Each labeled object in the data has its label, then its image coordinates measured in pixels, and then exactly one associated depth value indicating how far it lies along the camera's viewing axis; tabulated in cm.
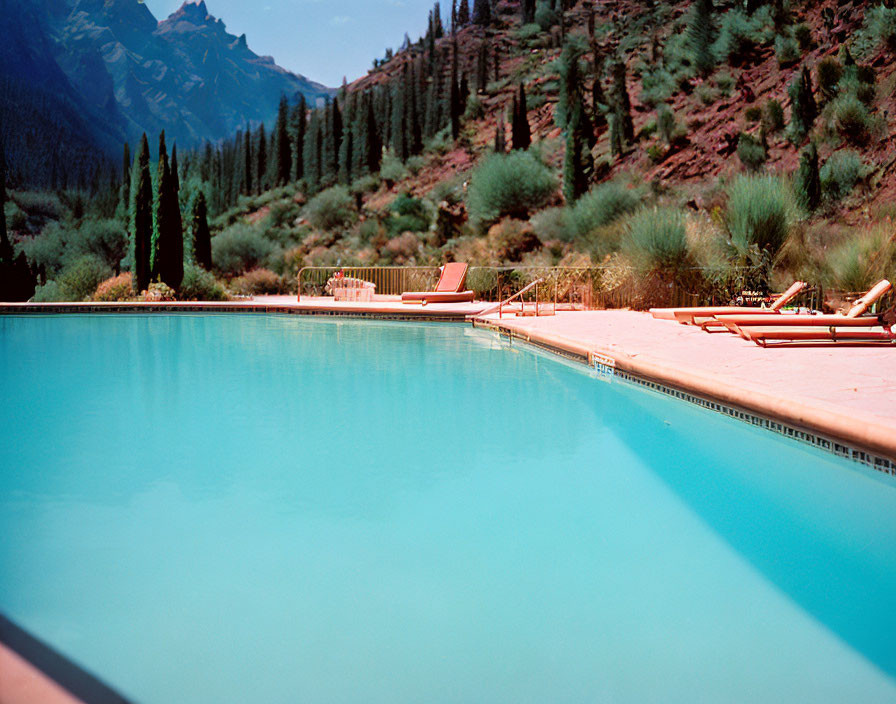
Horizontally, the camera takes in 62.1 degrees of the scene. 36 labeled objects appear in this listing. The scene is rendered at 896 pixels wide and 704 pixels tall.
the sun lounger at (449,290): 1362
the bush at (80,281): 1752
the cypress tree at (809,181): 1547
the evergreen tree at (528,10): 4466
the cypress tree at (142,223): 1675
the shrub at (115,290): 1661
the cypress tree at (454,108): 3409
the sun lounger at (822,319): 642
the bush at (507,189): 2044
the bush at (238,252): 2344
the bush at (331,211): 2864
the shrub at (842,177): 1622
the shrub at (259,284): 1955
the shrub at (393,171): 3272
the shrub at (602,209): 1639
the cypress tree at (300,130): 3806
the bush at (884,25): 1941
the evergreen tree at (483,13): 4878
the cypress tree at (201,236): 2086
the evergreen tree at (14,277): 1784
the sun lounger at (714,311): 813
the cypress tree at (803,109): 1931
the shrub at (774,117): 2028
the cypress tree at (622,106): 2469
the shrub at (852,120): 1800
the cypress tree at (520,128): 2645
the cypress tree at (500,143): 2619
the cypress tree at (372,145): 3469
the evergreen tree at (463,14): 4992
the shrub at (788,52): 2300
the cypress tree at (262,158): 3953
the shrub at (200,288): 1755
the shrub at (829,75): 1945
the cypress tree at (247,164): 4009
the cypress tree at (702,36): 2616
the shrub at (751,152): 1938
